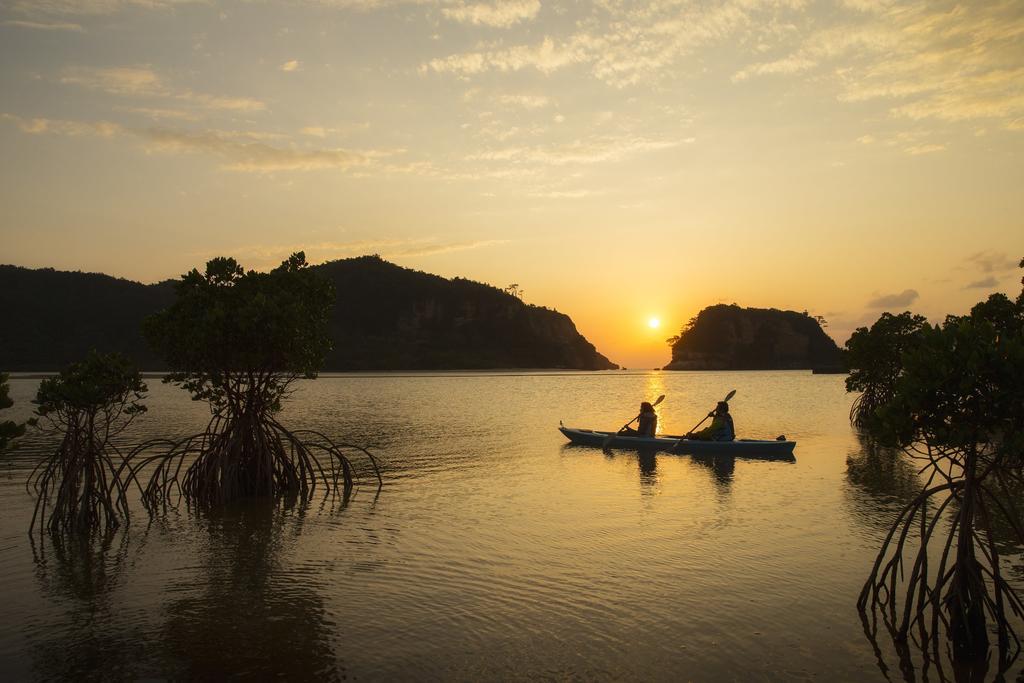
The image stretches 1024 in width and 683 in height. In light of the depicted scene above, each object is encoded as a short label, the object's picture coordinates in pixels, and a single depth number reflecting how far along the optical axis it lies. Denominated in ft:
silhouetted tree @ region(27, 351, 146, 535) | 52.21
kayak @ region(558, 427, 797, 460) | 98.22
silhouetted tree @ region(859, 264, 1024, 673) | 29.76
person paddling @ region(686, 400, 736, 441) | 103.24
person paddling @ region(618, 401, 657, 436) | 110.38
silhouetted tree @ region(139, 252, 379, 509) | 64.69
